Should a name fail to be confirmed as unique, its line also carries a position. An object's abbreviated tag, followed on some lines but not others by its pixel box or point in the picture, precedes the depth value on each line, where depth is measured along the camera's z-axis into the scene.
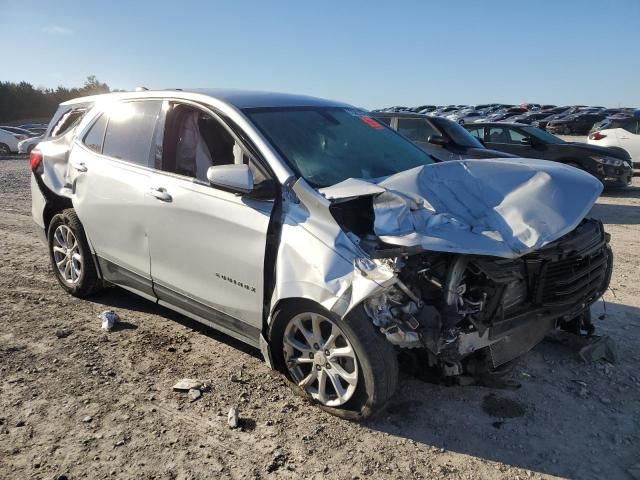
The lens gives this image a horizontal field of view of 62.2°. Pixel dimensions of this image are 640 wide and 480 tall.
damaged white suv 2.87
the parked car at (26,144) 24.41
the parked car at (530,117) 37.56
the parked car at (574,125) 33.09
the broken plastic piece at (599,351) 3.79
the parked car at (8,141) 26.36
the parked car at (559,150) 11.53
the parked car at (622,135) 13.98
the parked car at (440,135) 9.11
